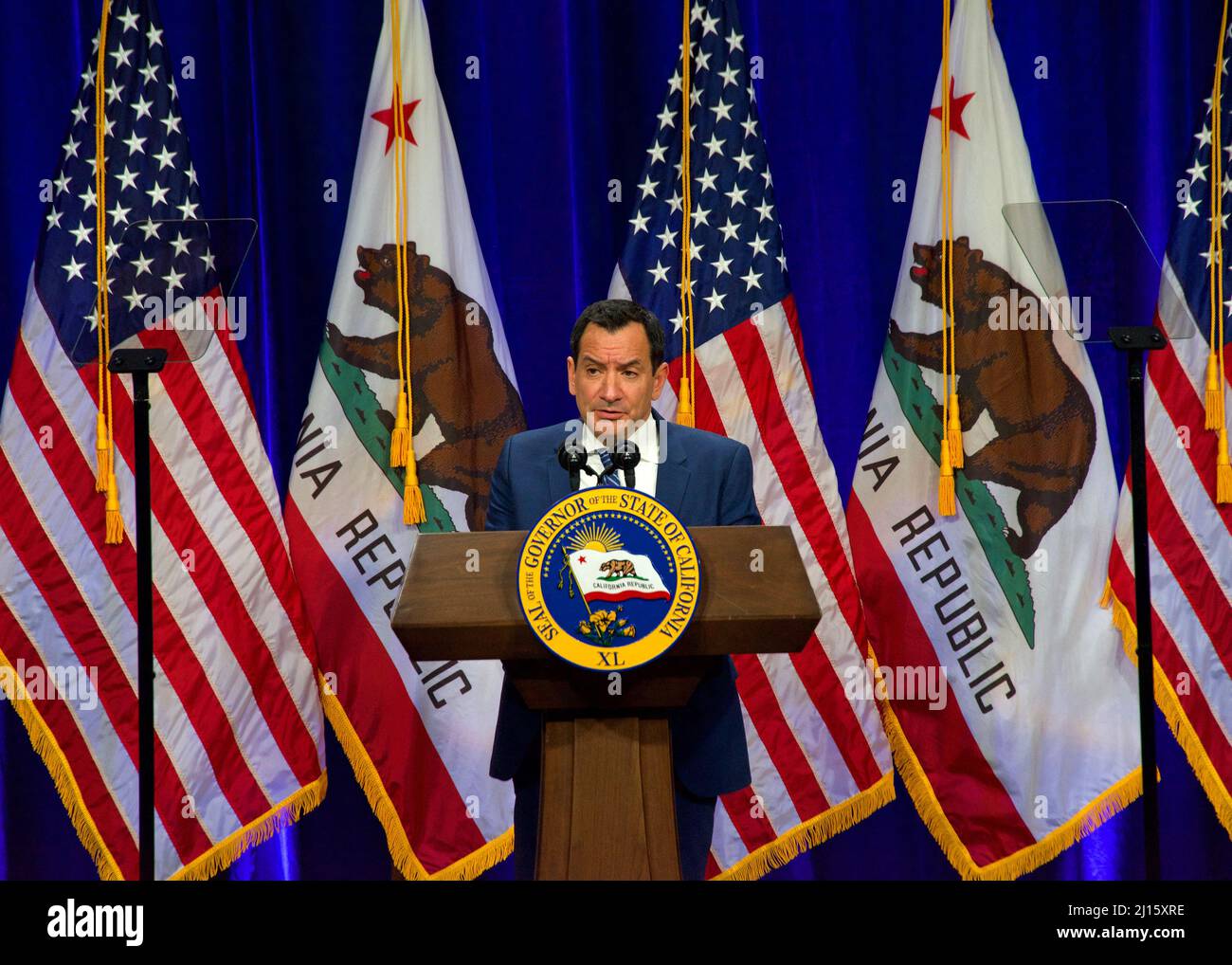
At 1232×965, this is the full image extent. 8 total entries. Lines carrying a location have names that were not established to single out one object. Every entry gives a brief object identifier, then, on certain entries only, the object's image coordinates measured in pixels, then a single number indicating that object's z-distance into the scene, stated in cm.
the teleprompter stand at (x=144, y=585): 289
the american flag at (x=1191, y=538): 377
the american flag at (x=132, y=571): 379
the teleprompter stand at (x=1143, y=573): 279
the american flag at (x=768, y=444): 386
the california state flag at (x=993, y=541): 381
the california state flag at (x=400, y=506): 384
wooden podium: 196
